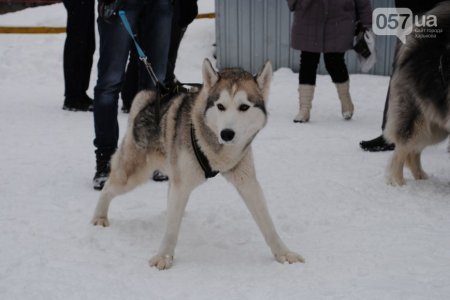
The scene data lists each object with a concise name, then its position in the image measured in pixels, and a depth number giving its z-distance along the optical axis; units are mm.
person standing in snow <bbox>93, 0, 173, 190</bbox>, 3631
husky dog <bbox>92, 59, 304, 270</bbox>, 2520
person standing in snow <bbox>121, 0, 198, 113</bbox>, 4973
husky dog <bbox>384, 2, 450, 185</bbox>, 3594
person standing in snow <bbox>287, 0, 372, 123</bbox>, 5516
